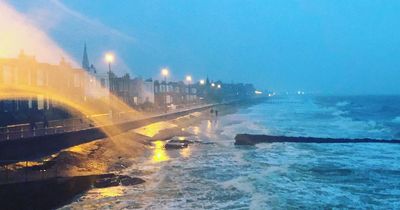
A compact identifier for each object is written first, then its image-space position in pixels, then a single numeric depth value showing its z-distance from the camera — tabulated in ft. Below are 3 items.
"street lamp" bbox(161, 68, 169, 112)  242.56
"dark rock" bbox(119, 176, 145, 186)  75.80
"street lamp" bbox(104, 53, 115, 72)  138.29
